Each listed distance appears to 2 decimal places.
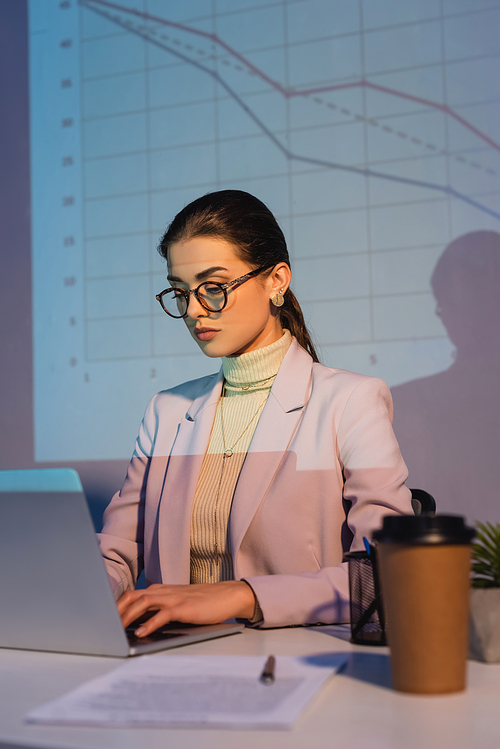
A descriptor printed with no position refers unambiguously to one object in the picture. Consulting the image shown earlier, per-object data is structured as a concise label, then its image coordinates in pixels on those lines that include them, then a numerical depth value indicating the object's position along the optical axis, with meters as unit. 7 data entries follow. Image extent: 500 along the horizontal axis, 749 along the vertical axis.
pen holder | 0.78
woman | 1.32
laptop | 0.70
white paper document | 0.52
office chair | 1.32
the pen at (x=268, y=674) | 0.60
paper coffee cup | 0.57
